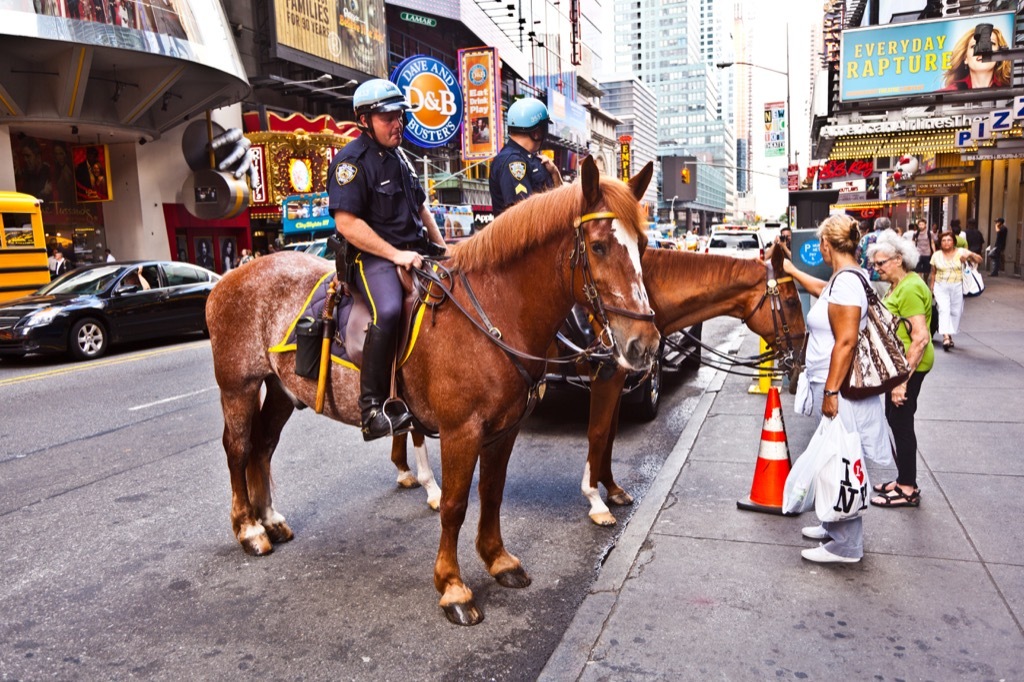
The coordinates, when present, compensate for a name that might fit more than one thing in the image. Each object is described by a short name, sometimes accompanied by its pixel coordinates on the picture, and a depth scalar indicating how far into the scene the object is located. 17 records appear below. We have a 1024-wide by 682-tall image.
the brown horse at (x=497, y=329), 3.33
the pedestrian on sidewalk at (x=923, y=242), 17.51
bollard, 8.91
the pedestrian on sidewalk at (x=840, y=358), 4.10
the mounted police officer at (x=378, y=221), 3.79
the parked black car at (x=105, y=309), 12.60
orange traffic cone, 5.07
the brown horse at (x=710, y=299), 5.21
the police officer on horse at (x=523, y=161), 5.24
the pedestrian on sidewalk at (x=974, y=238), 21.03
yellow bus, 17.15
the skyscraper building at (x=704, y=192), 174.38
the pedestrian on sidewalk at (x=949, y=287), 11.14
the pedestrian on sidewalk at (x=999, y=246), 23.41
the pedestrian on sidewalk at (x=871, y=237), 17.45
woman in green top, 4.90
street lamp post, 37.04
